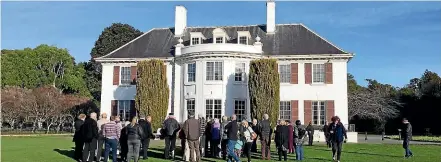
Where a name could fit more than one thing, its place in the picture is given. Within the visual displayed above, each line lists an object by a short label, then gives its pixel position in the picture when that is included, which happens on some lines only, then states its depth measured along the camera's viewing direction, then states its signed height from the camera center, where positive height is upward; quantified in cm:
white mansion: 3106 +245
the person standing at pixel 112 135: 1445 -76
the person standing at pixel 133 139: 1457 -90
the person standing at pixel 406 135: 1769 -88
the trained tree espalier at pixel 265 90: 2912 +137
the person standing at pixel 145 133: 1612 -77
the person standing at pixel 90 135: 1466 -78
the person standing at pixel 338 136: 1576 -82
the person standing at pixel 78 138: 1524 -92
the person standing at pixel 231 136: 1460 -78
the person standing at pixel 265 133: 1628 -75
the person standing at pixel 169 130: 1653 -68
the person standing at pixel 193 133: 1496 -71
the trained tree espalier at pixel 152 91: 3096 +134
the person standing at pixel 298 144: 1631 -113
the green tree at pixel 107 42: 5829 +876
